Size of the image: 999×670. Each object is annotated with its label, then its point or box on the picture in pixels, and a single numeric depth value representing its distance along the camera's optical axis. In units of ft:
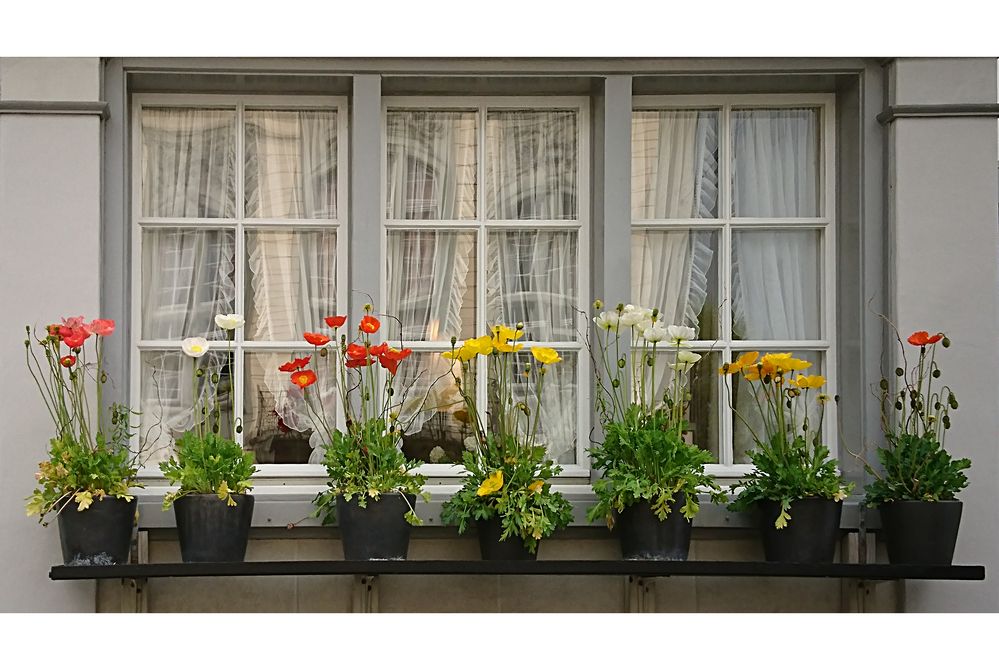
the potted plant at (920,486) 13.71
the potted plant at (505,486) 13.57
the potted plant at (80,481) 13.35
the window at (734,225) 15.37
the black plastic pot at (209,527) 13.56
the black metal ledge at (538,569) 13.28
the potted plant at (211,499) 13.56
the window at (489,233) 15.26
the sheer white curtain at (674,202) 15.39
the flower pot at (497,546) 13.75
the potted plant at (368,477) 13.58
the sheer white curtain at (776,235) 15.43
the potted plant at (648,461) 13.61
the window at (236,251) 15.06
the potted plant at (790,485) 13.87
